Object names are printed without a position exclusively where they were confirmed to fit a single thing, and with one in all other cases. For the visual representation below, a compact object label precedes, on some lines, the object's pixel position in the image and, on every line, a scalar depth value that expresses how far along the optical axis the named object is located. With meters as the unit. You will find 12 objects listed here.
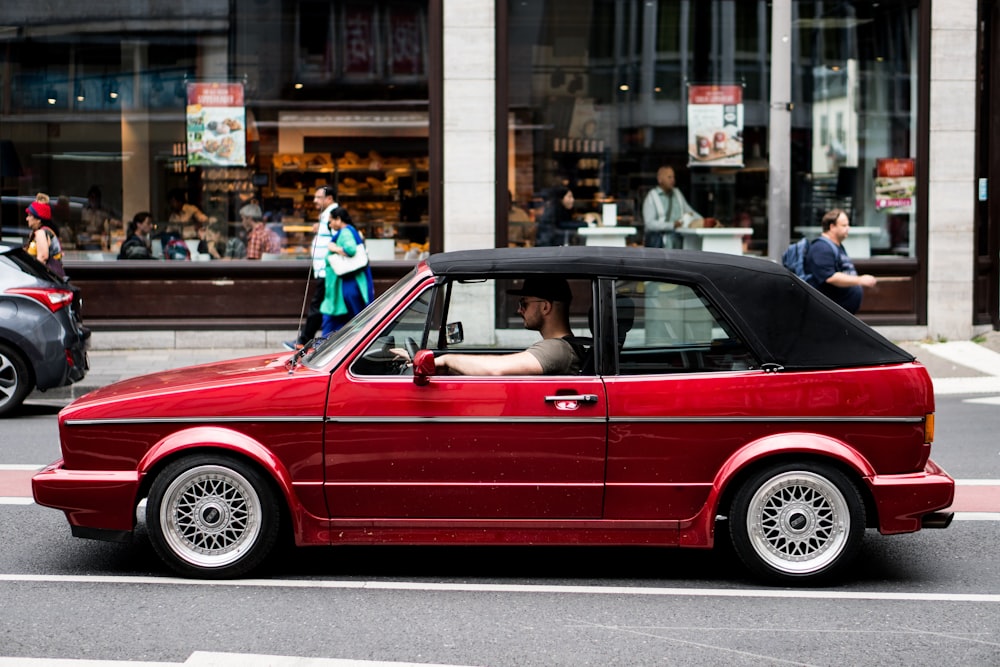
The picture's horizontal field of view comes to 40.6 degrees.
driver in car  6.38
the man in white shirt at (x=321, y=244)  13.92
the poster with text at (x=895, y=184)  17.00
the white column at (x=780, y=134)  13.68
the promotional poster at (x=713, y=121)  16.98
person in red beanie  14.09
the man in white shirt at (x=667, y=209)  16.91
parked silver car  11.82
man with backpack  11.91
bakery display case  16.55
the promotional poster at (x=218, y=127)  16.69
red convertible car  6.19
